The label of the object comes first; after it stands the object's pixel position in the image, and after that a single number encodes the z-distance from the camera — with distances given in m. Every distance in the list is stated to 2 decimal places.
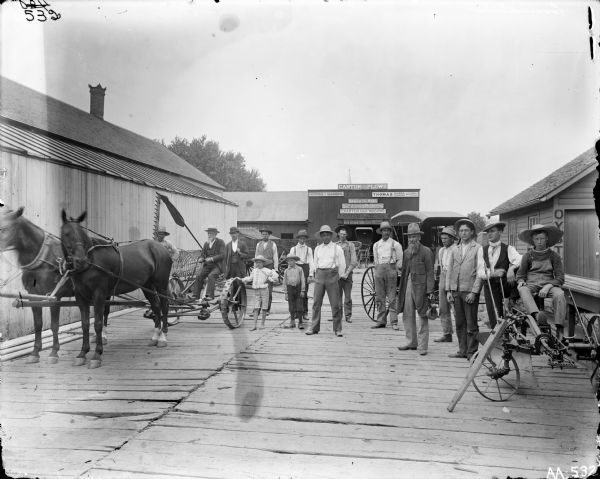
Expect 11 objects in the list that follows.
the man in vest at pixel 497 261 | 6.32
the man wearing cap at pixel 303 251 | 8.38
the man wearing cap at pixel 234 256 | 7.81
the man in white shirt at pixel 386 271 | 7.86
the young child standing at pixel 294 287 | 7.61
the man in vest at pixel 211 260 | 7.62
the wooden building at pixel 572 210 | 9.15
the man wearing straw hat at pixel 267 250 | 8.08
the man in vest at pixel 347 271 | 8.16
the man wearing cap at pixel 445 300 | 6.74
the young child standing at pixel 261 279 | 7.55
